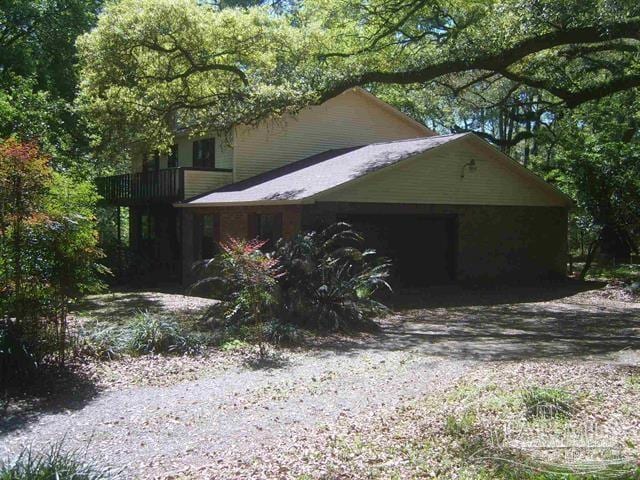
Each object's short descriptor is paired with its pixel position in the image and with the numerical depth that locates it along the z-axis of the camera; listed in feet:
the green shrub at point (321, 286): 40.68
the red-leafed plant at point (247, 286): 33.78
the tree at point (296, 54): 49.26
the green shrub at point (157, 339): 32.58
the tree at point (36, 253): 25.88
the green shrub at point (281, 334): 36.42
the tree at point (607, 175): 67.10
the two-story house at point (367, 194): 59.47
